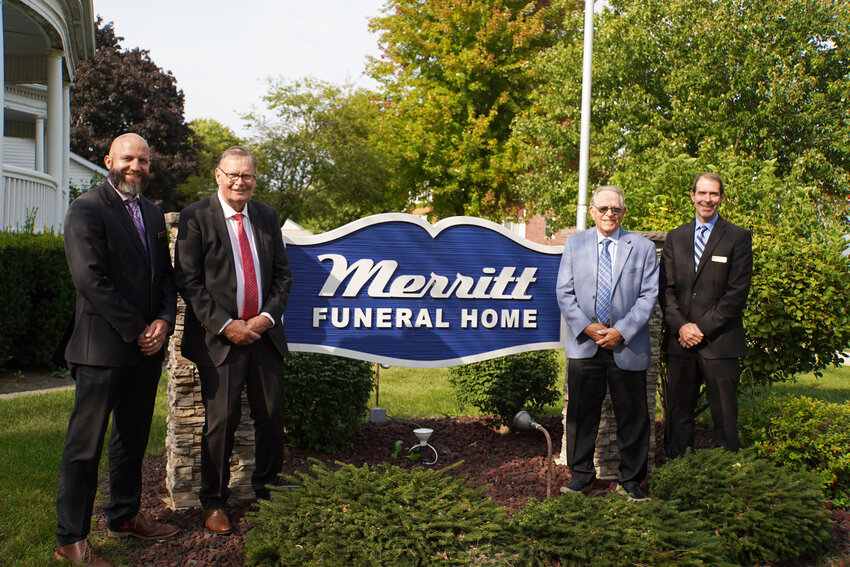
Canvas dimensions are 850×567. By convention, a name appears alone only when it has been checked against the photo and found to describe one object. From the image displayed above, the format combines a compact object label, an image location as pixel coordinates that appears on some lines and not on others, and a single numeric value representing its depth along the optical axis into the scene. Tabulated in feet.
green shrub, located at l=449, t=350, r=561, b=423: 20.75
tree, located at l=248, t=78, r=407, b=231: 91.45
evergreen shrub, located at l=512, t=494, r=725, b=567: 11.13
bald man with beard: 11.77
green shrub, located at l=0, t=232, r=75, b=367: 28.32
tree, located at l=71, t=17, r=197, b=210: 123.03
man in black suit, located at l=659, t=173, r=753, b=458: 15.85
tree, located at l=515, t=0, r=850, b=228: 50.34
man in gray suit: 15.71
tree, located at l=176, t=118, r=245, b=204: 100.07
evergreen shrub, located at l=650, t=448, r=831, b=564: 13.12
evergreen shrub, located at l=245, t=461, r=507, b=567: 10.24
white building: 37.22
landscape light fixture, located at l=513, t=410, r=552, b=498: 15.83
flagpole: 40.86
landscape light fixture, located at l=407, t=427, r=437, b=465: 18.52
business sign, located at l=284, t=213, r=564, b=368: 15.69
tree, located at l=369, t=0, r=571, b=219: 73.97
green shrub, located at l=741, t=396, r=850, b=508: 15.97
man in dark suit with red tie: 13.19
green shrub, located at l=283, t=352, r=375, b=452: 17.44
